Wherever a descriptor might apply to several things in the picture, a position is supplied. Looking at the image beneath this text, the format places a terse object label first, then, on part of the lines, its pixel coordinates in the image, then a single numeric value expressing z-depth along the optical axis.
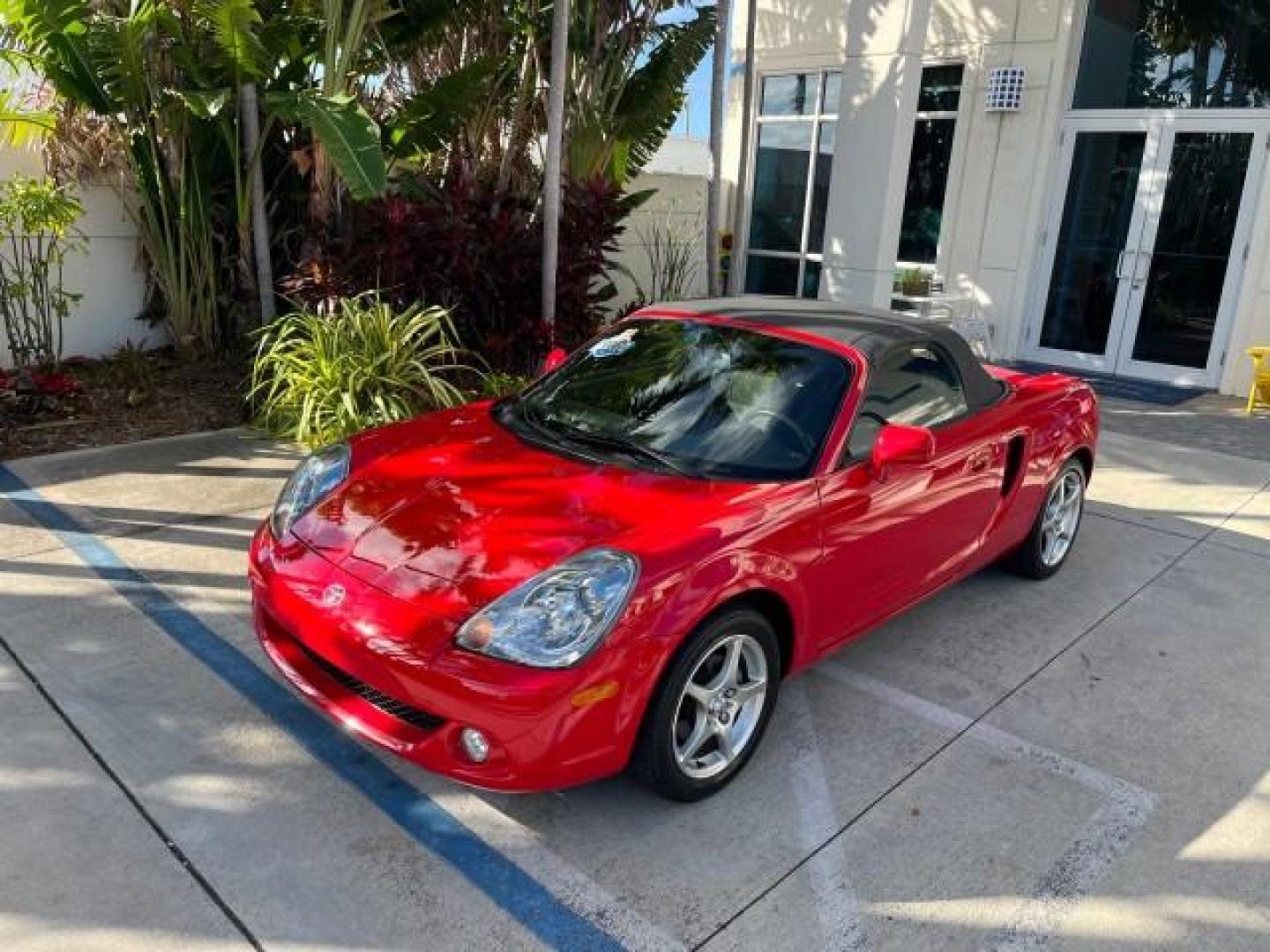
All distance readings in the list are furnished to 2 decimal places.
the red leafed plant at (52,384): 6.58
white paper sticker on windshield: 4.16
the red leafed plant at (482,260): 7.16
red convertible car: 2.69
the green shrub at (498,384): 7.30
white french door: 9.55
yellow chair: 8.68
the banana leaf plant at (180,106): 6.52
